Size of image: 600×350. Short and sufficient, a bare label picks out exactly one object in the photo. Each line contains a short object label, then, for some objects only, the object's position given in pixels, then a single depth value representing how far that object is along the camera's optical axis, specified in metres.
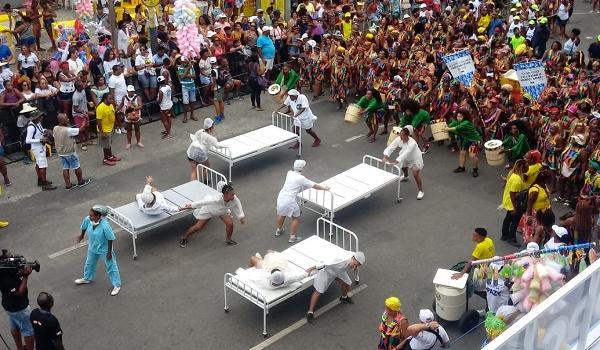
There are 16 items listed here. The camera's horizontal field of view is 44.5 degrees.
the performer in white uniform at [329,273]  10.37
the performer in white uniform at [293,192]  12.47
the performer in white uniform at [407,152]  13.91
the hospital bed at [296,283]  10.21
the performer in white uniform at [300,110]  16.12
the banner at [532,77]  15.53
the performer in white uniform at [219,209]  12.29
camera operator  9.40
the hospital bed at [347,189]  12.84
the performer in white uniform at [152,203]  12.27
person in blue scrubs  10.95
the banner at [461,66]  16.30
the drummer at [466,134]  14.97
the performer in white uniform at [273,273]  10.21
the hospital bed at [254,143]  14.70
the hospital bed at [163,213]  12.19
